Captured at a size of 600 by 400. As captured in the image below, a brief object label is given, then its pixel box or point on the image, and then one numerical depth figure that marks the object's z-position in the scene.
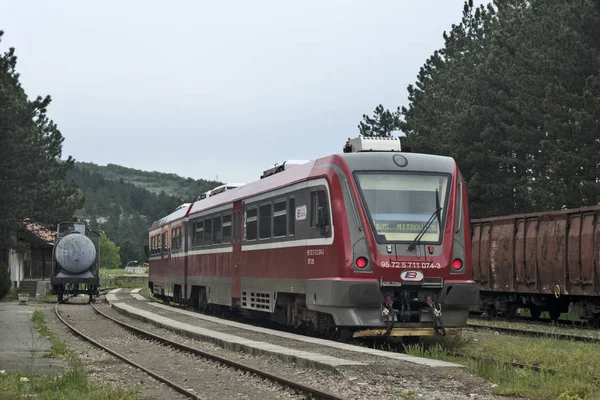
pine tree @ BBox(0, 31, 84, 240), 41.84
